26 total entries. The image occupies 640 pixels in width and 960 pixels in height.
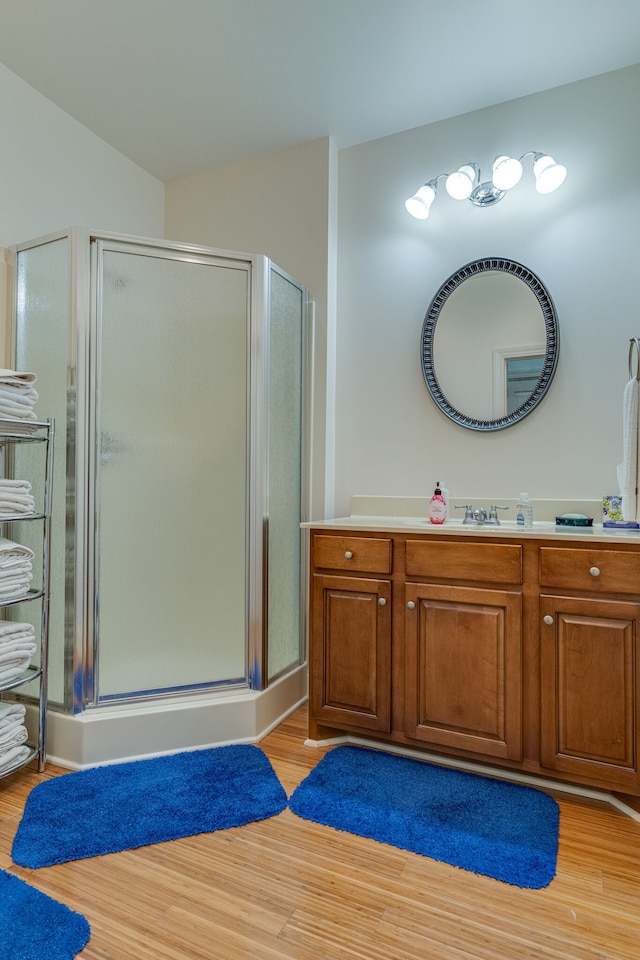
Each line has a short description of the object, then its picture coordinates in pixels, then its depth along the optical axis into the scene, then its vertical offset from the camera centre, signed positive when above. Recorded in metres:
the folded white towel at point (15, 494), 1.81 -0.04
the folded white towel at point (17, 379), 1.81 +0.35
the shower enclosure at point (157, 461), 2.01 +0.08
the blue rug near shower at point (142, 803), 1.51 -1.01
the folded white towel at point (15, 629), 1.81 -0.50
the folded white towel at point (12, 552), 1.82 -0.24
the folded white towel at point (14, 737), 1.78 -0.86
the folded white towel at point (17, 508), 1.81 -0.09
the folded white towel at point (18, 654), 1.79 -0.59
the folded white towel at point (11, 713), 1.80 -0.79
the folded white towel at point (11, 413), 1.81 +0.23
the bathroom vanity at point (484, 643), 1.67 -0.55
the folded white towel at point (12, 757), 1.76 -0.92
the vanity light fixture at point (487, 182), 2.21 +1.29
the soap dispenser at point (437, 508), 2.19 -0.11
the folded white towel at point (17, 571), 1.82 -0.31
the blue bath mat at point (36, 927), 1.15 -0.99
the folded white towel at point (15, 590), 1.82 -0.37
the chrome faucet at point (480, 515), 2.18 -0.14
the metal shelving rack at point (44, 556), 1.88 -0.26
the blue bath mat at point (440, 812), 1.47 -1.02
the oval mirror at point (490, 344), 2.30 +0.61
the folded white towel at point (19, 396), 1.82 +0.29
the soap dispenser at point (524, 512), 2.04 -0.11
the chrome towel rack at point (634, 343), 1.95 +0.51
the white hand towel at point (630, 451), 1.86 +0.11
